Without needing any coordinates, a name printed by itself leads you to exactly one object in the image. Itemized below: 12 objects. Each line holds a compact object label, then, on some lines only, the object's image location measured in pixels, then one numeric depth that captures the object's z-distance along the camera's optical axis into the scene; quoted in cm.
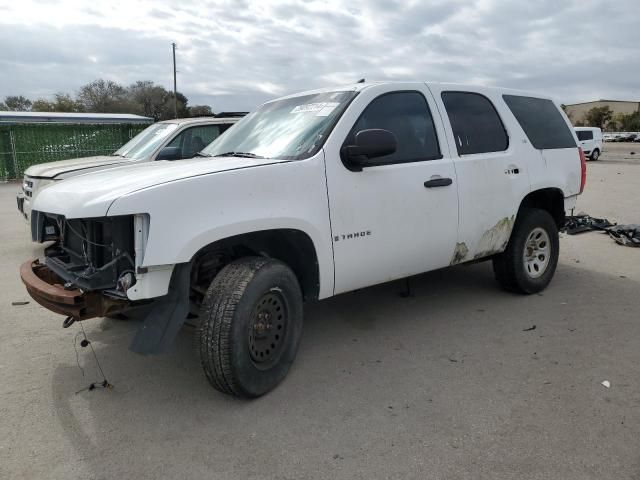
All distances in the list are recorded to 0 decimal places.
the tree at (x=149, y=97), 5806
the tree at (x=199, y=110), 5522
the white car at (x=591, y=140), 2955
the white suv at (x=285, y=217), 294
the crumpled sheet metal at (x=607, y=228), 768
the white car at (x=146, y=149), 740
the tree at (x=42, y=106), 5774
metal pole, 5103
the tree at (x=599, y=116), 8781
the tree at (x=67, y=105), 5625
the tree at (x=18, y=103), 5904
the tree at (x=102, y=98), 5562
